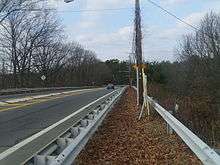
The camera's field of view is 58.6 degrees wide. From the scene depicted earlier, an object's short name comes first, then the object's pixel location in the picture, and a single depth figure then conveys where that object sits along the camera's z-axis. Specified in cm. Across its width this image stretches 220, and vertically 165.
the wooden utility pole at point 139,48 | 1045
